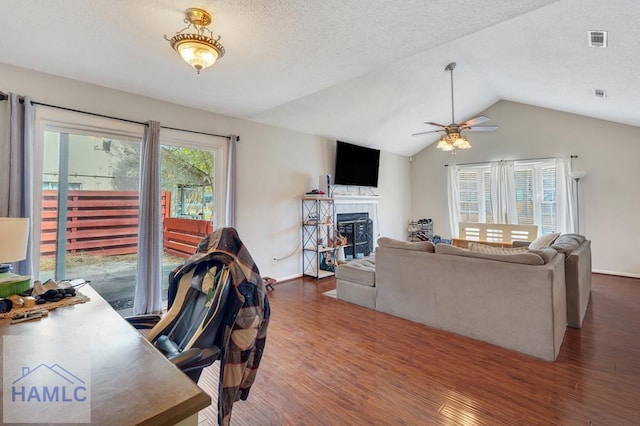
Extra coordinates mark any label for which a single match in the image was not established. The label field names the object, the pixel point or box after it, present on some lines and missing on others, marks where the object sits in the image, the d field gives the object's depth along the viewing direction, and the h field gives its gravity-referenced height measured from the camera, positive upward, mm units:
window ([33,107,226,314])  2922 +275
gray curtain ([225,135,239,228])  4152 +520
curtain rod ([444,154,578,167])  5923 +1296
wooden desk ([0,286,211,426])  714 -463
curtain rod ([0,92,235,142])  2629 +1137
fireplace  6289 -266
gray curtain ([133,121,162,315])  3301 -112
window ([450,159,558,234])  6051 +583
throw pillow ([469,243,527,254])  3066 -330
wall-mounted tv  6008 +1205
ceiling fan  4254 +1266
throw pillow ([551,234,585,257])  3111 -283
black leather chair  1345 -520
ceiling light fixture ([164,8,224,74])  1882 +1161
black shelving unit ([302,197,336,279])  5363 -319
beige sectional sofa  2518 -726
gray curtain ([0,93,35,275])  2562 +496
